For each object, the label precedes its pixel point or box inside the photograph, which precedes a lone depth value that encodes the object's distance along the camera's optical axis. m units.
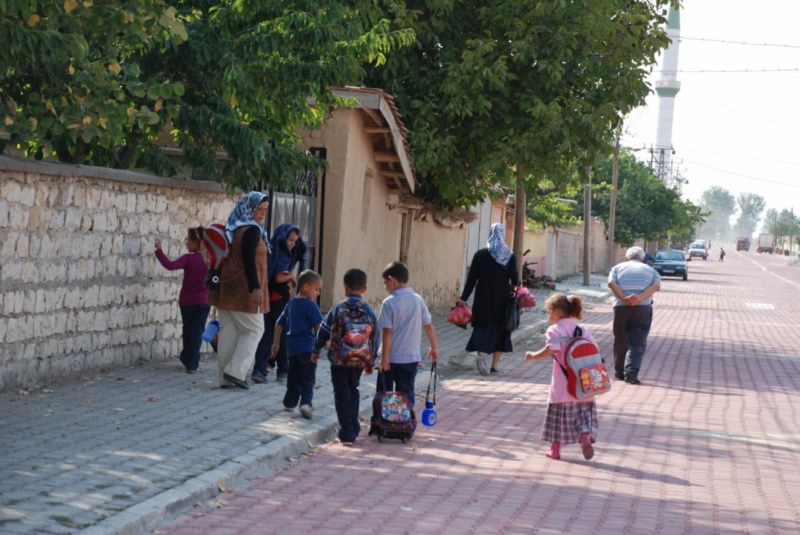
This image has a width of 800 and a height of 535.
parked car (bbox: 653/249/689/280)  61.66
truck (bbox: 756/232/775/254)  195.50
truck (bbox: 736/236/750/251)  194.00
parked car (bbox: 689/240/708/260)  119.26
